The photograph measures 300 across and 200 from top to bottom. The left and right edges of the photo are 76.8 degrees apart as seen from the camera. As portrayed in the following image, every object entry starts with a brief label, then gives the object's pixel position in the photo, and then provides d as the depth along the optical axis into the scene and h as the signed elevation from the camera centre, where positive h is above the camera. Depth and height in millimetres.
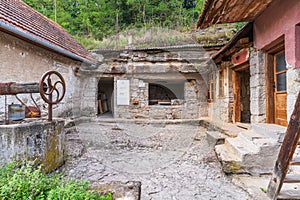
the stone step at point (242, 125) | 5349 -748
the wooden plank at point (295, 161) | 2156 -703
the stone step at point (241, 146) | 3234 -870
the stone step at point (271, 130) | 3232 -557
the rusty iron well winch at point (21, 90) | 3344 +194
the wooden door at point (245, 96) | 7546 +169
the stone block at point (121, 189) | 1649 -830
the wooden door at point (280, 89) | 3791 +227
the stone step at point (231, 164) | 3211 -1094
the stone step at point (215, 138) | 4781 -979
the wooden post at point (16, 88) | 3361 +230
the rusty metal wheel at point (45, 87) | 3256 +255
